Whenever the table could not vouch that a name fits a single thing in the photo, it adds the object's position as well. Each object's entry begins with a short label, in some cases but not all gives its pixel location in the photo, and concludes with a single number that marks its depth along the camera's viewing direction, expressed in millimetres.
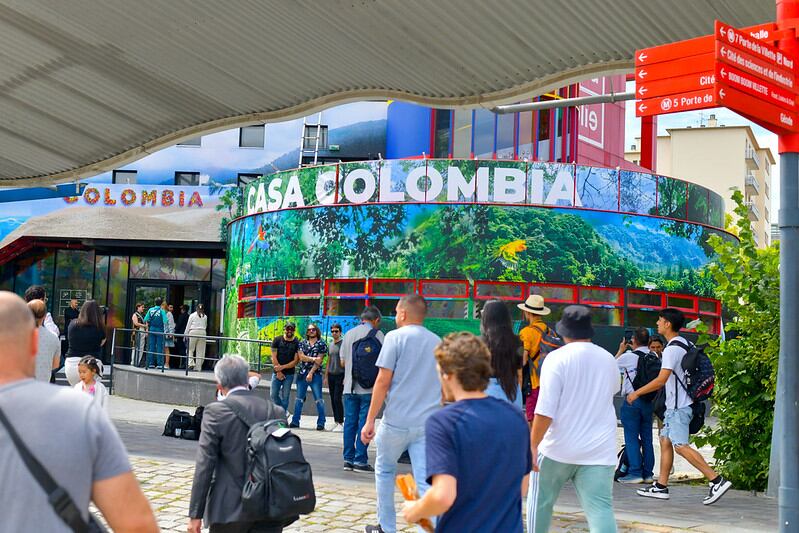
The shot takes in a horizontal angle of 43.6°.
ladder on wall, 36375
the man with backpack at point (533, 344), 8552
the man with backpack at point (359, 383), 11586
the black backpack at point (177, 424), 14219
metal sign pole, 6250
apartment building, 76250
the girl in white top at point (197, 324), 24969
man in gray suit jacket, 5207
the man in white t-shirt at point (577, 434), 5727
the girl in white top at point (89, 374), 8995
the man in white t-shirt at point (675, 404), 9844
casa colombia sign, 23422
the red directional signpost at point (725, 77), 5918
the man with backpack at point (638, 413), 11383
